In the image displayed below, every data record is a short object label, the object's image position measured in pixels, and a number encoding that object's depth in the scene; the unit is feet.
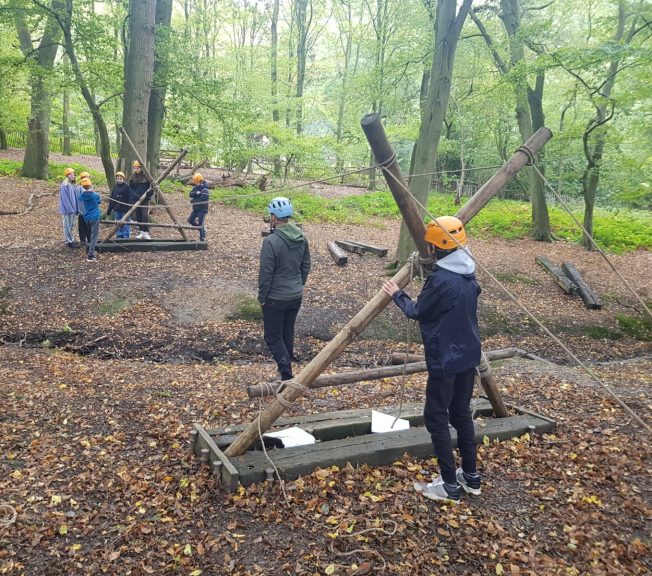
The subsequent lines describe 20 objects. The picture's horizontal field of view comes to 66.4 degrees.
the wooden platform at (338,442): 13.96
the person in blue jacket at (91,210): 38.32
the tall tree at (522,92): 51.16
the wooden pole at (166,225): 39.16
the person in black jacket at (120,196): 42.37
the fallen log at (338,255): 44.11
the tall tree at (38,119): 60.75
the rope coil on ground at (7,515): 12.11
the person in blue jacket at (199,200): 44.21
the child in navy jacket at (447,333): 12.46
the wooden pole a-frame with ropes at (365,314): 13.53
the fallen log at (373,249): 47.57
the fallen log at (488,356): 19.34
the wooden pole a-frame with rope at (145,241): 40.55
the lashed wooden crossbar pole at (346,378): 15.21
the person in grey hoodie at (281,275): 19.47
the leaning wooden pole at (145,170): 40.75
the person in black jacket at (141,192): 42.42
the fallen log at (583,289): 40.68
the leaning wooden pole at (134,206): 40.01
